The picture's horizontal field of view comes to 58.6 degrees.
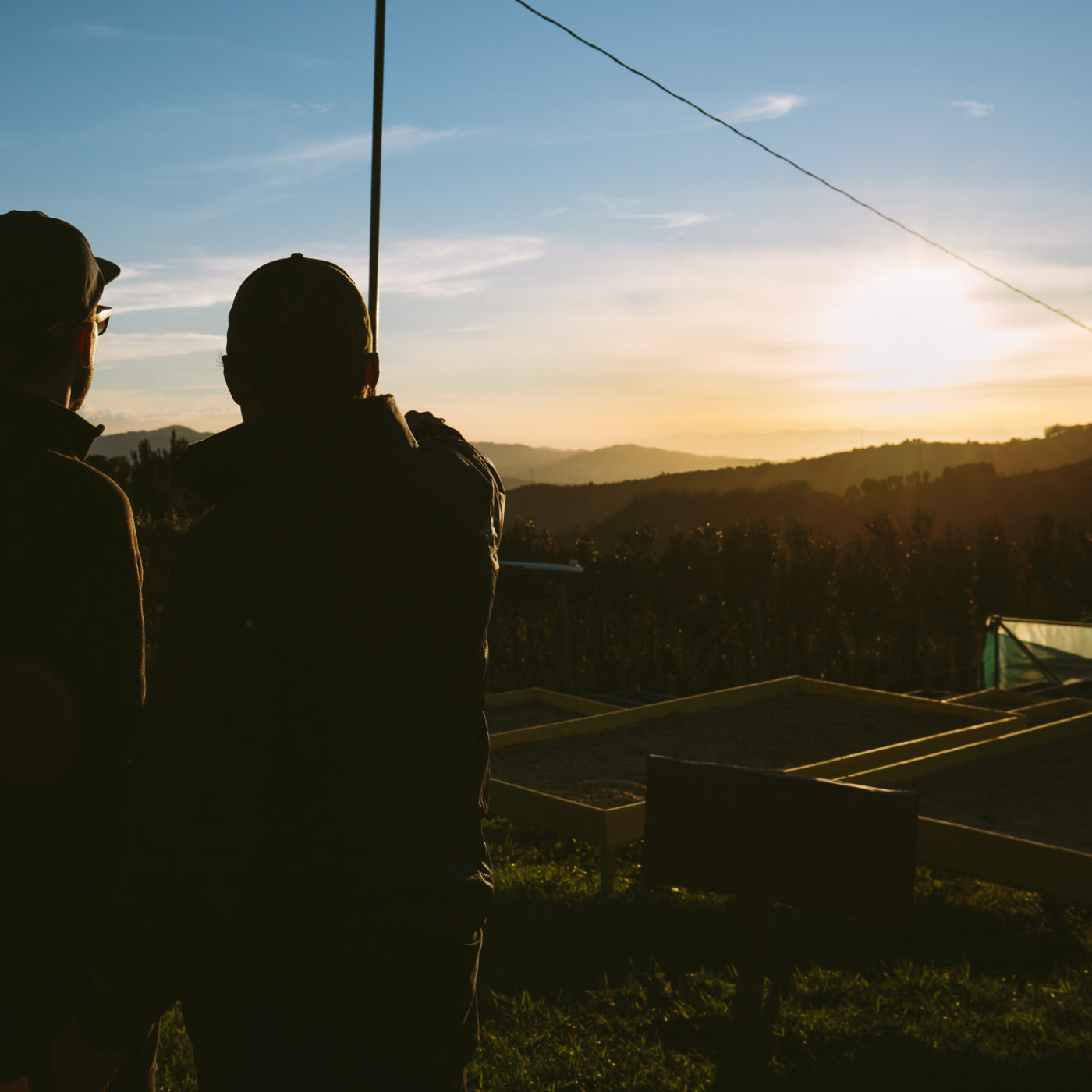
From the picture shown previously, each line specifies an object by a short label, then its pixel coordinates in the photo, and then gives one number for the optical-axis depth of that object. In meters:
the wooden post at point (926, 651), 11.64
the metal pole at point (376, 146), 3.51
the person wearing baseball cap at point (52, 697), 1.46
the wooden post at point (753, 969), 3.59
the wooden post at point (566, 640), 10.35
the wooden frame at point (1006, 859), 4.41
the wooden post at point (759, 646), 11.45
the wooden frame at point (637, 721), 5.04
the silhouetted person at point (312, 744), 1.33
